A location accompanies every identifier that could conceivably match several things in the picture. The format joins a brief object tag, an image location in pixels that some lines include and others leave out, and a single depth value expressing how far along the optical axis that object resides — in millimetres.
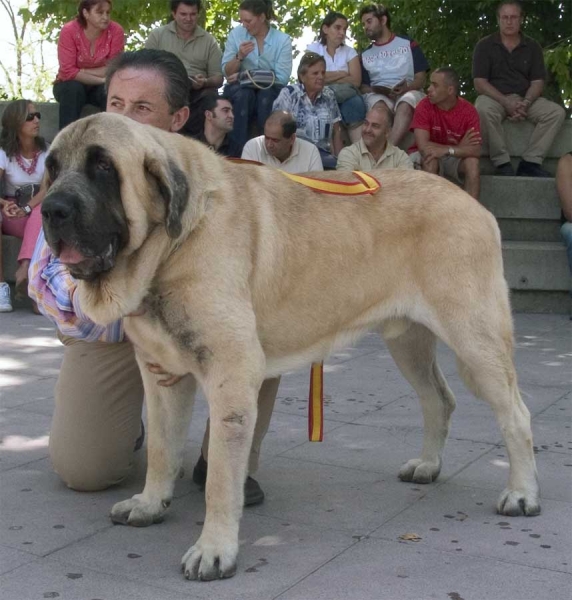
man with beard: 10711
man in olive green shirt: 10297
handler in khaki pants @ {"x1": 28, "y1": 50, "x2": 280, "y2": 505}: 4000
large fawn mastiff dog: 3252
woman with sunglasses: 9219
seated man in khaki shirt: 8781
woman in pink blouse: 10000
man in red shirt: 9867
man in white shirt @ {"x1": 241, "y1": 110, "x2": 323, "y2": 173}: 8023
